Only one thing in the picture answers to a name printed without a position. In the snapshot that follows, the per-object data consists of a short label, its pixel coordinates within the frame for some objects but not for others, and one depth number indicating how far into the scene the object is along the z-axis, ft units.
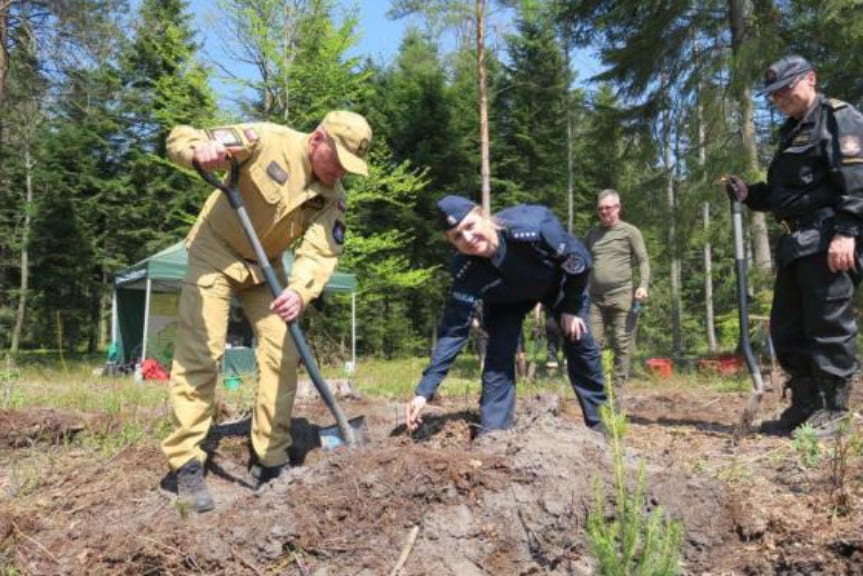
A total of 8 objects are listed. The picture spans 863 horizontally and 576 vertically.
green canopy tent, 36.58
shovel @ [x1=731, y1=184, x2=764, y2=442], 12.27
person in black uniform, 10.99
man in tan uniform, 10.40
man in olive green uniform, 19.31
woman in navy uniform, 10.52
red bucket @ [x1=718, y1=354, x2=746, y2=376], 28.50
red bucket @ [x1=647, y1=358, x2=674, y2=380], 29.60
